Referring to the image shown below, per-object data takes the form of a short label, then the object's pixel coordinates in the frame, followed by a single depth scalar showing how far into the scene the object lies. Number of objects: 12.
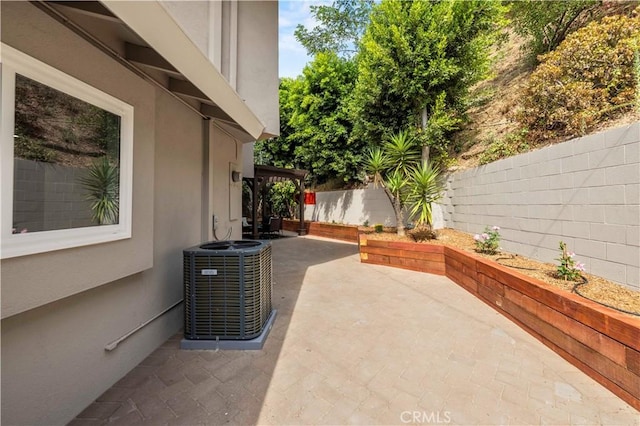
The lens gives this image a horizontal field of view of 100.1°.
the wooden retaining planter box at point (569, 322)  2.12
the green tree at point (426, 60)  6.91
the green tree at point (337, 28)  15.35
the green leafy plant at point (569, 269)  3.27
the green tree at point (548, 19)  6.92
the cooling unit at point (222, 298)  2.86
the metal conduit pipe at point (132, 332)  2.26
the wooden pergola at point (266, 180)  10.92
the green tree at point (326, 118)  11.64
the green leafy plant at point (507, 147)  5.26
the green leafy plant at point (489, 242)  5.06
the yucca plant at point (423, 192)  6.64
